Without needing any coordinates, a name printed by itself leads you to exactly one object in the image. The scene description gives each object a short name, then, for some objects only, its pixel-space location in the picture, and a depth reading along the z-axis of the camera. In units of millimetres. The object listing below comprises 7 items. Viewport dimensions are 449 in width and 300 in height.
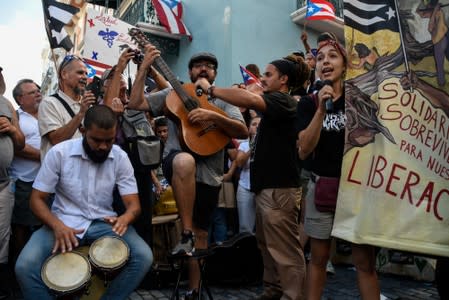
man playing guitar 3383
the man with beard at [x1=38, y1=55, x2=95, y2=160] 3912
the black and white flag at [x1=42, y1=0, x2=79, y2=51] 5391
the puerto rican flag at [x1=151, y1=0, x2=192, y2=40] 12000
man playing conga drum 3068
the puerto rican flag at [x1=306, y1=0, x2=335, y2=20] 7755
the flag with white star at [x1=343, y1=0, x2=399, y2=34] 2664
